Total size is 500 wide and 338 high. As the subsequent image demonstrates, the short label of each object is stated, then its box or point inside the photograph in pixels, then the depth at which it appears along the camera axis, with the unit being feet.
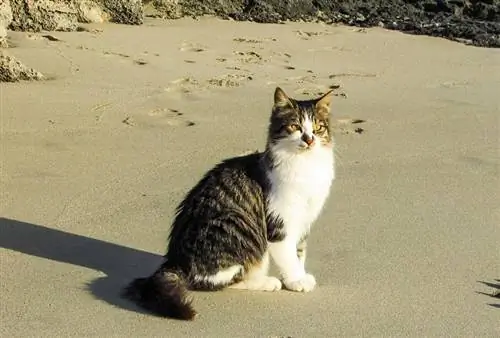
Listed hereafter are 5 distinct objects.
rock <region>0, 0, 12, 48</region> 26.43
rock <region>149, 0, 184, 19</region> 36.63
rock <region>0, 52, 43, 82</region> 24.44
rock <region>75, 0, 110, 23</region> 33.09
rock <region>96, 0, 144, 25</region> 33.96
